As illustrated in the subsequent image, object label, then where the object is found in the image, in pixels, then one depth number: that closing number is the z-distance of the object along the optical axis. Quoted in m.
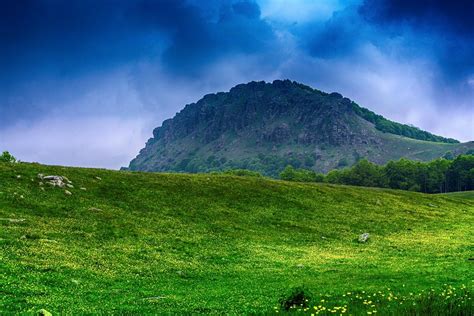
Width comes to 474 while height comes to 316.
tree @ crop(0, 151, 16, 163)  118.79
